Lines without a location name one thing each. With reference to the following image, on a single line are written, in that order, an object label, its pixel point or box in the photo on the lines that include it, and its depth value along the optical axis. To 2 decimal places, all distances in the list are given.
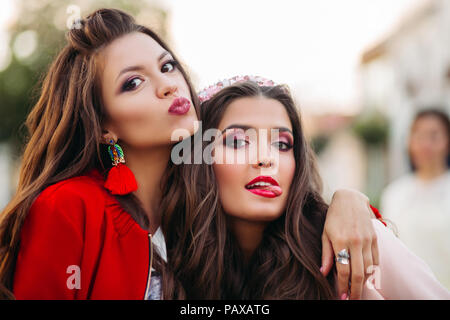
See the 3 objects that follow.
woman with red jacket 1.85
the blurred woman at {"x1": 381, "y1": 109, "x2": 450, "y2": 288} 4.90
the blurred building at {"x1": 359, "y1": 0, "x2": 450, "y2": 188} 14.82
